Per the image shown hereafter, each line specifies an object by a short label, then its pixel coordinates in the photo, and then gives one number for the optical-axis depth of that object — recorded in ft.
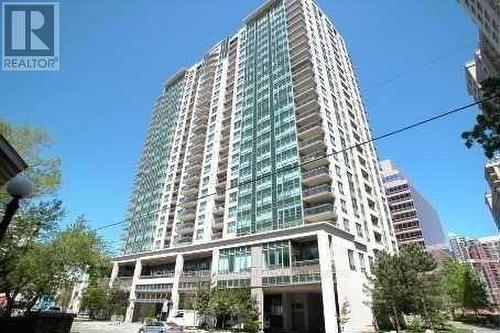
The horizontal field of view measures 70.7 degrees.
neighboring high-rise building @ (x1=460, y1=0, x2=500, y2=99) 151.02
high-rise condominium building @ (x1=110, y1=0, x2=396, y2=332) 140.67
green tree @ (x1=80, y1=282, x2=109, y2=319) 209.67
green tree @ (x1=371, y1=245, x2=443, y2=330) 123.85
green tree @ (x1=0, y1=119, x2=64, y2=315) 65.31
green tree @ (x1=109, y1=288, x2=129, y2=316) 208.44
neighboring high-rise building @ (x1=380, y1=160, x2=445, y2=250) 310.24
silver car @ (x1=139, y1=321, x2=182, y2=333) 102.18
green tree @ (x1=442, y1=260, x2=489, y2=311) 197.81
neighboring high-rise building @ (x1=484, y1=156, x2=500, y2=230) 230.38
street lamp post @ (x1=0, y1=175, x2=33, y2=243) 22.31
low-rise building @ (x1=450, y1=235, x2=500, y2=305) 521.65
